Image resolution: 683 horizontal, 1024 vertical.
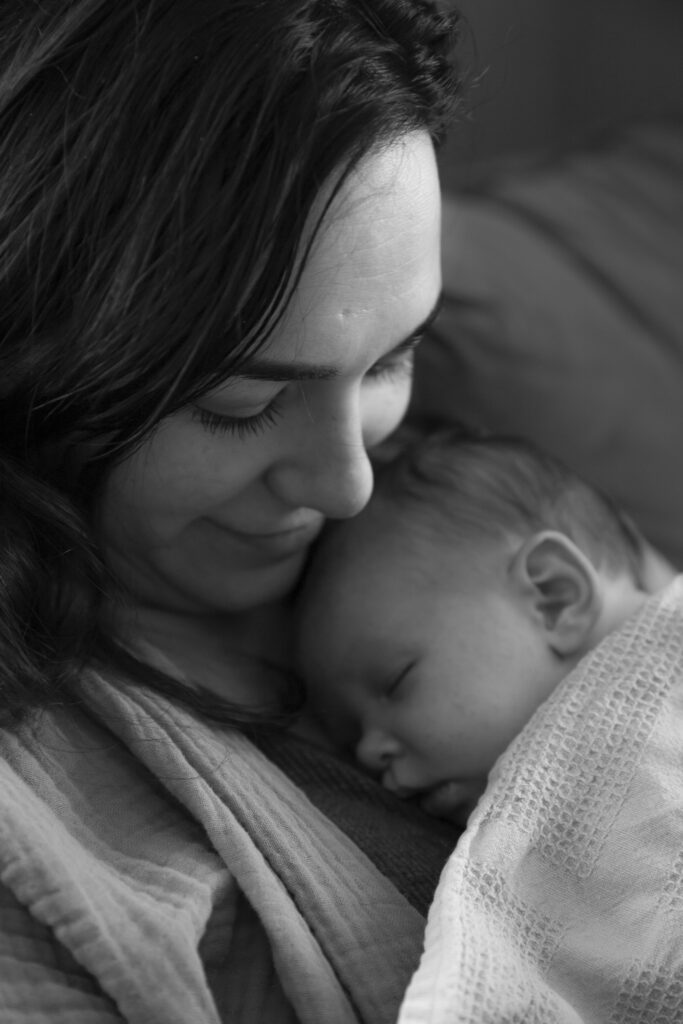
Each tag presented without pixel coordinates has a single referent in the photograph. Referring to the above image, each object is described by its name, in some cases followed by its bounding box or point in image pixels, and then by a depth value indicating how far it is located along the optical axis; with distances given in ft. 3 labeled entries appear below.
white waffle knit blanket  1.68
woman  1.67
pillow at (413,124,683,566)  2.41
